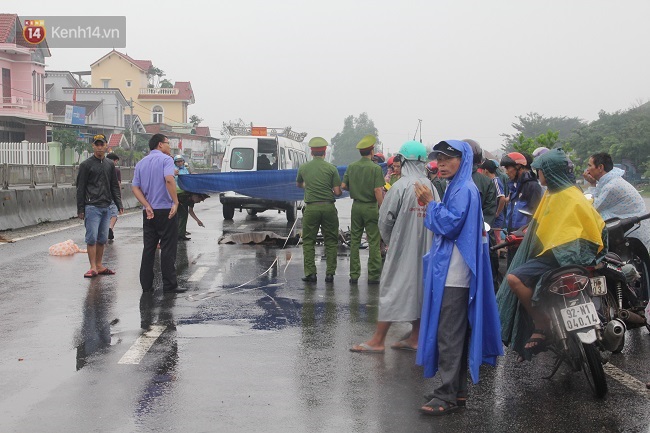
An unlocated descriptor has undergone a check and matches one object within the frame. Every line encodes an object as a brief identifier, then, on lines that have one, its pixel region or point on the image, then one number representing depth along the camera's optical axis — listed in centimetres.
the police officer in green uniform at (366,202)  1079
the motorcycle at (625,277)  694
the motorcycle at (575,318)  581
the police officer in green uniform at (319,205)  1092
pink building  5047
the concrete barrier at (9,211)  1730
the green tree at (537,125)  7306
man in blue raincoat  546
